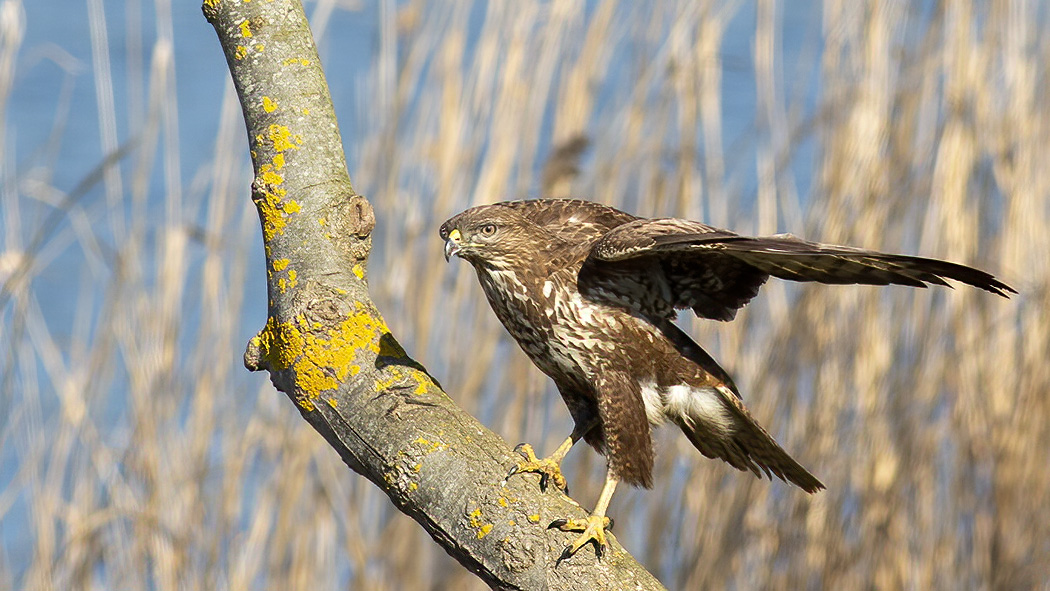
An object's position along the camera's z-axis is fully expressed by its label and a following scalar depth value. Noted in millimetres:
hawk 19433
